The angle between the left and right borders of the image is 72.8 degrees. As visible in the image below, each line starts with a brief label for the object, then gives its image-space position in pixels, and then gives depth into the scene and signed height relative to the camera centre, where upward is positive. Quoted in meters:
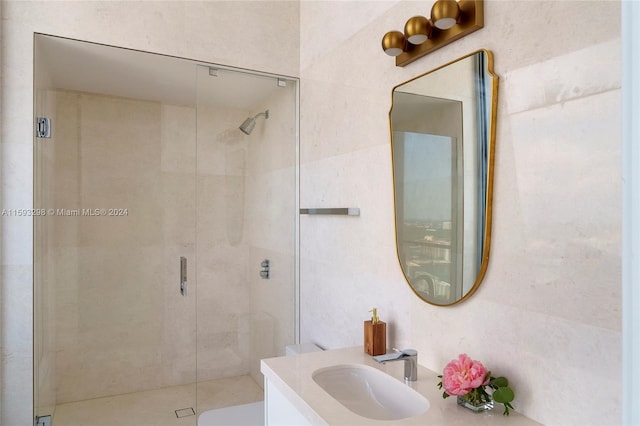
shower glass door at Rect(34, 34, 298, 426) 2.40 -0.16
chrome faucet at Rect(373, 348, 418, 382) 1.46 -0.51
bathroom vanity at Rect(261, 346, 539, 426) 1.19 -0.58
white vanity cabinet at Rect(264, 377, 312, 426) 1.38 -0.68
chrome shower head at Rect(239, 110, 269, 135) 2.51 +0.50
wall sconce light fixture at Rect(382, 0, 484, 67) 1.34 +0.61
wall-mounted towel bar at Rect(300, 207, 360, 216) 2.03 +0.00
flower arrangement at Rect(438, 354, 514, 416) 1.17 -0.47
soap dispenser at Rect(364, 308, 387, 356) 1.72 -0.50
